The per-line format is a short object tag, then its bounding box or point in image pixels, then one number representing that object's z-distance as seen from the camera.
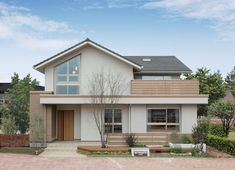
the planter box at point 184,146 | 18.43
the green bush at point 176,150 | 18.09
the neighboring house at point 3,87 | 45.53
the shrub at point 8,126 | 23.62
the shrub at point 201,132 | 18.20
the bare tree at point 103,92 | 20.86
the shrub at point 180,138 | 20.54
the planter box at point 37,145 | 20.39
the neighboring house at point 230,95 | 63.12
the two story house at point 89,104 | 21.11
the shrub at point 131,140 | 19.81
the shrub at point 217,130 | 25.79
